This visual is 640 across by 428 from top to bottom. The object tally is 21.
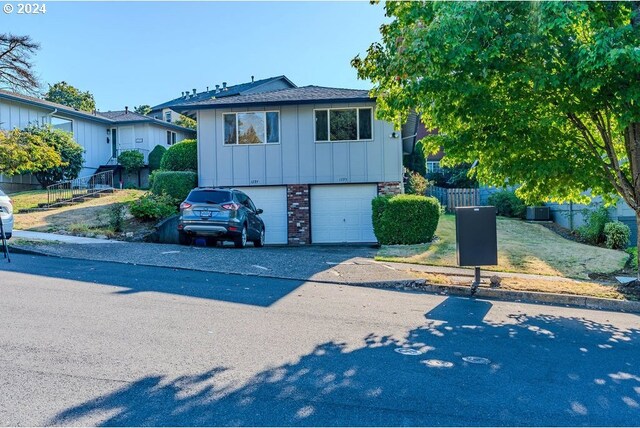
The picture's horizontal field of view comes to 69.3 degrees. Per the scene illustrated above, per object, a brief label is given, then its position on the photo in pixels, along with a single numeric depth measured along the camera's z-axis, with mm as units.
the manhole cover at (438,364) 4422
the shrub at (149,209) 15168
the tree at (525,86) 6715
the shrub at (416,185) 21625
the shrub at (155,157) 29672
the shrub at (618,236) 15211
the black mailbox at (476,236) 8555
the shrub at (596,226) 16266
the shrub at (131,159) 28859
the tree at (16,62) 23547
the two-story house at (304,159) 17922
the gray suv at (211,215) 12328
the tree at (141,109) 62906
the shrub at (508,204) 22766
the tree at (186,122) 42031
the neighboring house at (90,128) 24072
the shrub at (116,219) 14406
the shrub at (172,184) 17375
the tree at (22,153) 17422
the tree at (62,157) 22703
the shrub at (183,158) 19516
